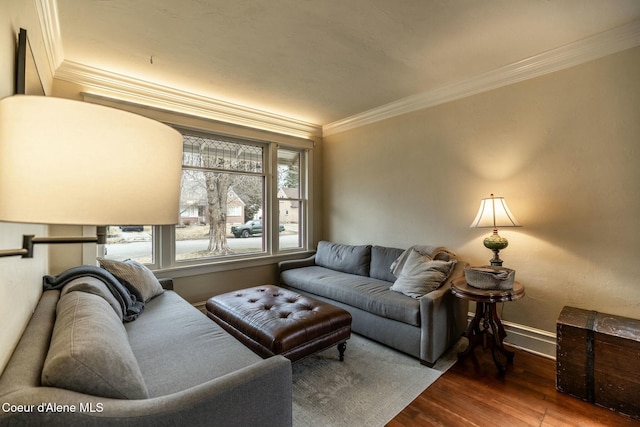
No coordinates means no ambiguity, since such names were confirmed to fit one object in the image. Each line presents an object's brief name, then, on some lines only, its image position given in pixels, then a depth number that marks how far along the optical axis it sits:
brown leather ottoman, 2.01
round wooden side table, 2.19
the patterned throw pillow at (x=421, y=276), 2.55
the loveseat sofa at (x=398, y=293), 2.34
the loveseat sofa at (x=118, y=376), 0.81
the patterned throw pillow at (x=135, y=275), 2.38
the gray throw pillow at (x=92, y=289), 1.71
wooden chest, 1.76
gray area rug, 1.77
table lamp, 2.45
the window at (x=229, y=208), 3.18
